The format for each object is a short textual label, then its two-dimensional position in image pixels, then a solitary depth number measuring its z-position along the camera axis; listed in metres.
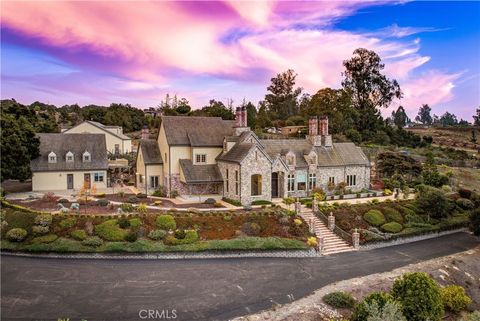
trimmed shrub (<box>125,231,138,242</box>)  26.47
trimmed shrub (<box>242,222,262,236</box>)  28.79
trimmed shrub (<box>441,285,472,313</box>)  20.62
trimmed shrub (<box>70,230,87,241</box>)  26.44
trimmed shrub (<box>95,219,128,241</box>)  26.69
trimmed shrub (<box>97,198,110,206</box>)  32.75
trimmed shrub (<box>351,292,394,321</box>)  16.69
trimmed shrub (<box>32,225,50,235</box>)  26.77
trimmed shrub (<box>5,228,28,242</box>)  26.28
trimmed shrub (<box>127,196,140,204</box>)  35.44
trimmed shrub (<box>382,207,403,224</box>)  34.38
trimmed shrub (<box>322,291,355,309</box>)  19.66
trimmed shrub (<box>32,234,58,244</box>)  26.08
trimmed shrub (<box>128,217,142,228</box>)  28.00
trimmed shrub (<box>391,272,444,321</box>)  17.73
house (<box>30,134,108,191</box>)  40.03
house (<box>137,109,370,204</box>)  36.88
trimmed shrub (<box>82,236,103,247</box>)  25.86
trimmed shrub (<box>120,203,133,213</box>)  30.33
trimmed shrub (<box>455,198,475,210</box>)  39.50
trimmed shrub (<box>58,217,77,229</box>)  27.58
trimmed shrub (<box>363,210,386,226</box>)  33.20
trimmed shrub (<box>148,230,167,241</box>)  27.03
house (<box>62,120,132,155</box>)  62.45
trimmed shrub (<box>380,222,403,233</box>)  32.41
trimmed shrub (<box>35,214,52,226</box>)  27.44
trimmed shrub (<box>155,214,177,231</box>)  28.31
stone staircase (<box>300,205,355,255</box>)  29.16
